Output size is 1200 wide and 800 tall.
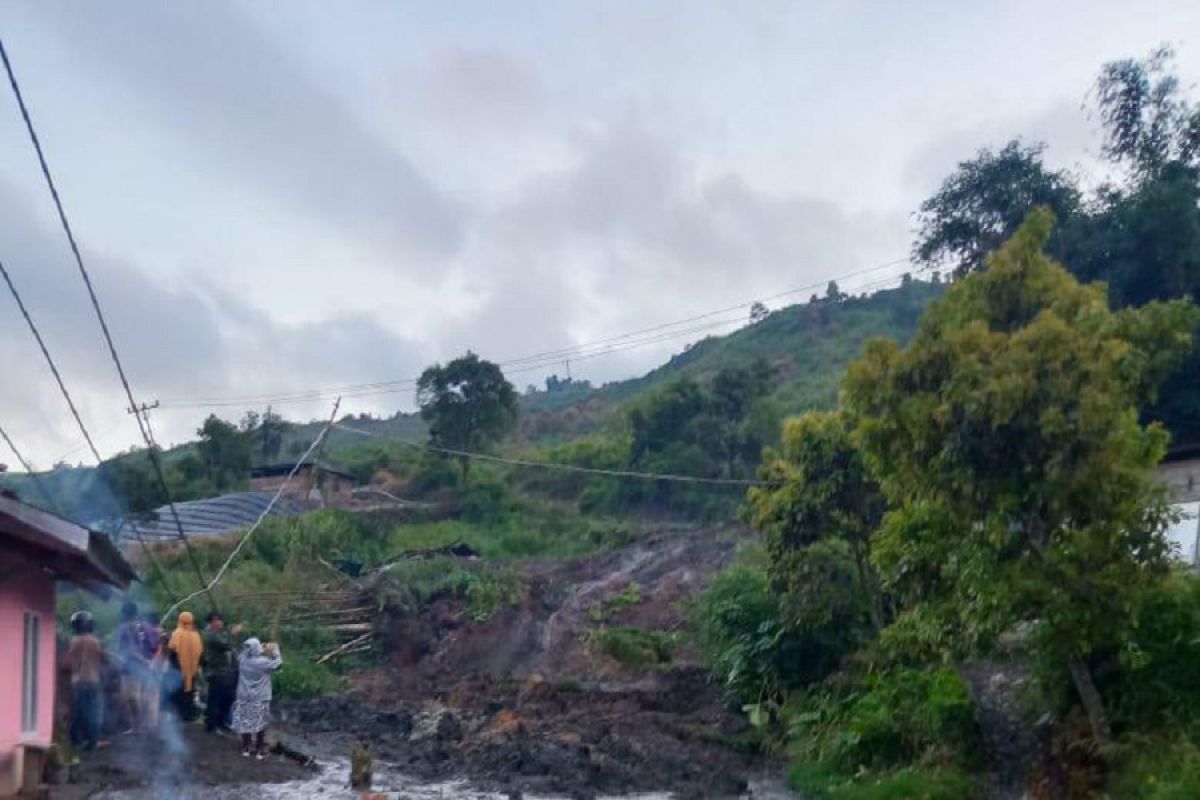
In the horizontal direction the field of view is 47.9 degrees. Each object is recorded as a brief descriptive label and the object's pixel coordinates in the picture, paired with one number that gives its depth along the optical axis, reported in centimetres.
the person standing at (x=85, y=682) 1705
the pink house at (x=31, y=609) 1203
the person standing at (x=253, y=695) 1873
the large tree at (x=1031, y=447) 1234
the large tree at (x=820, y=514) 2075
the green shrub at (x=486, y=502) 4841
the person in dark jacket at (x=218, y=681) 1998
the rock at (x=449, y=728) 2250
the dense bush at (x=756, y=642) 2264
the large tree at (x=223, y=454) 4947
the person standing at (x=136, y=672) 1902
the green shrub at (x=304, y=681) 2814
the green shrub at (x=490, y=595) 3369
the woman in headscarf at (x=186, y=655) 1992
